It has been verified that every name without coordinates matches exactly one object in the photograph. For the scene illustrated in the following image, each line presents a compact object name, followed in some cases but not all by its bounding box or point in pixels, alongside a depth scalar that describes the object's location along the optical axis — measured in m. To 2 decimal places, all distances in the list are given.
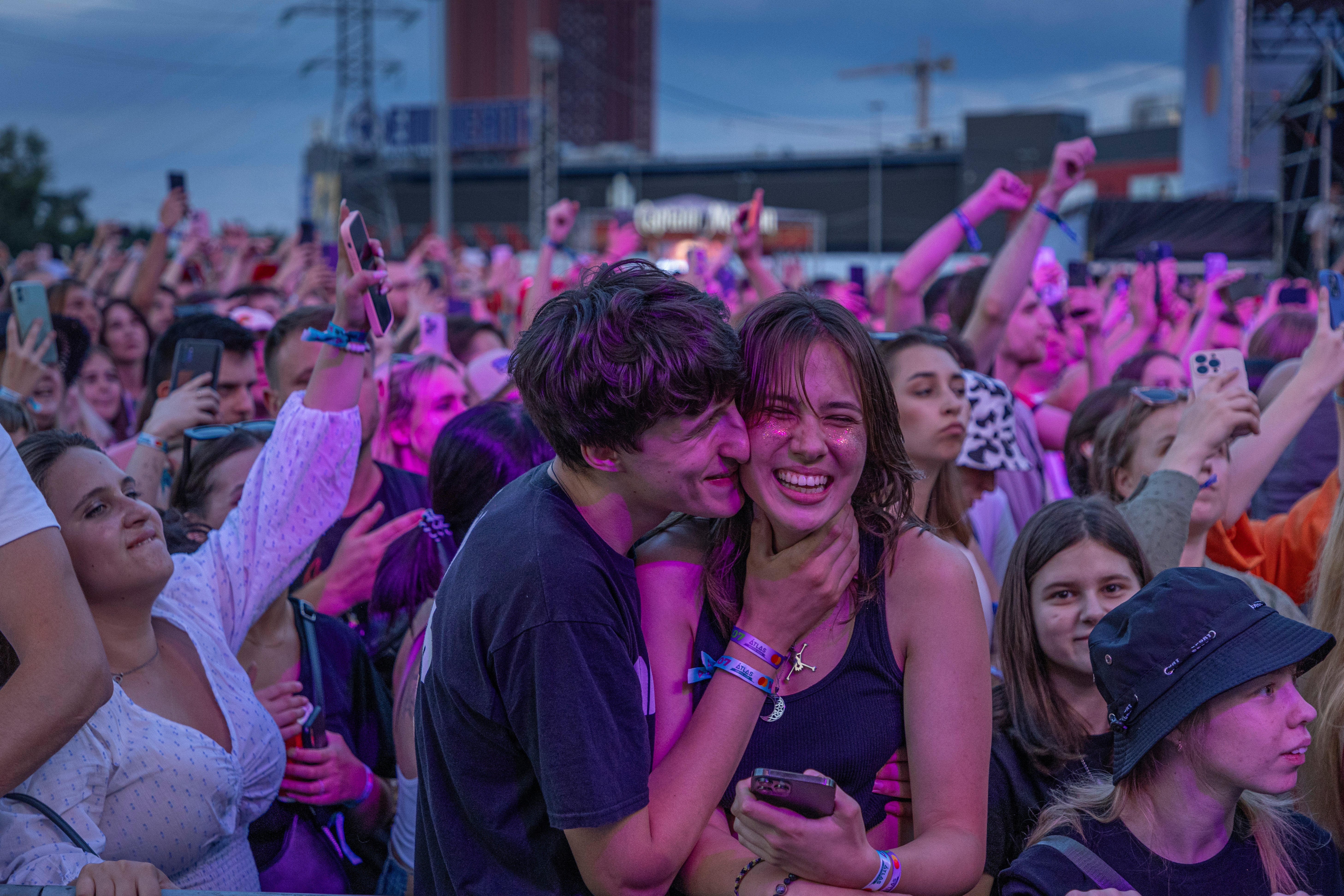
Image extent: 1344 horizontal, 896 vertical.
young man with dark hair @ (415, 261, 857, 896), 1.47
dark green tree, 19.08
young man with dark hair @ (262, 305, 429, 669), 3.25
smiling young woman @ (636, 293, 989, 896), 1.66
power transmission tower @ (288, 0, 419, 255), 27.86
